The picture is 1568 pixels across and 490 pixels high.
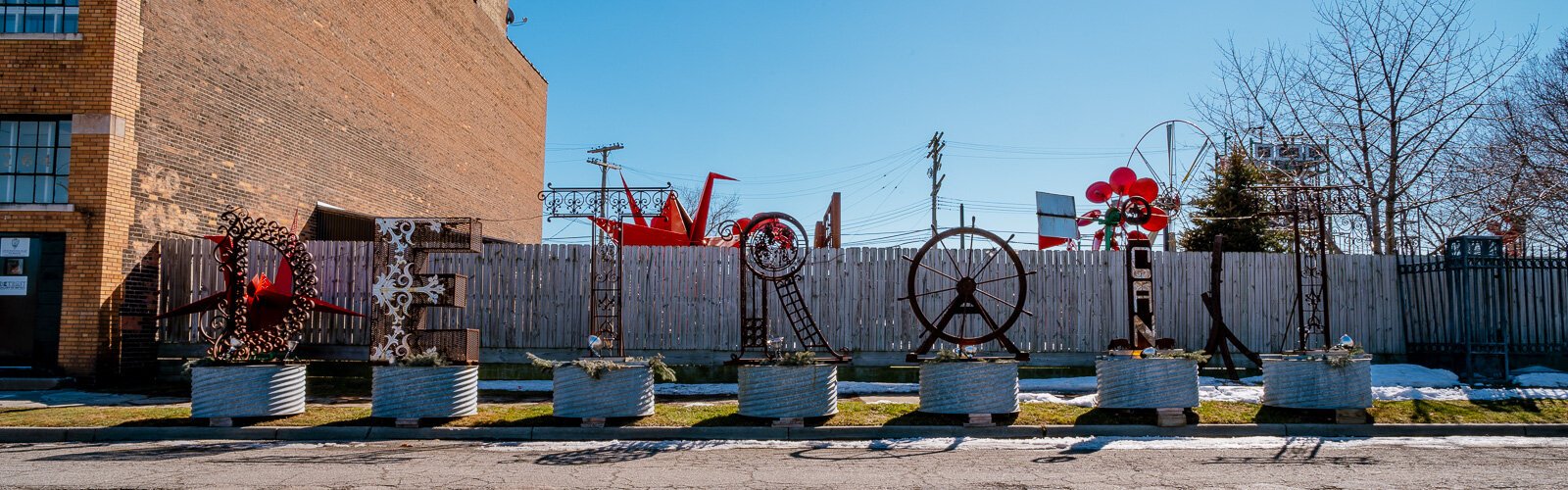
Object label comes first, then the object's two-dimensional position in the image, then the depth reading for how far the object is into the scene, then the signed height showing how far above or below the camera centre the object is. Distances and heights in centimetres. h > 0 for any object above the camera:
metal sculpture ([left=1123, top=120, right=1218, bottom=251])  1998 +280
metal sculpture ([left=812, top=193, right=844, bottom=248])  1827 +158
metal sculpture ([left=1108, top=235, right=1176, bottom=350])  1263 +33
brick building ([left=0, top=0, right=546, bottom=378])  1459 +297
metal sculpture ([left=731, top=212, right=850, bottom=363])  1285 +85
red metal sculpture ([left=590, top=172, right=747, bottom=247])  2278 +198
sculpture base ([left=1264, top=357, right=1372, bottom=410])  1127 -75
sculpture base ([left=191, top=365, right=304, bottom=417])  1089 -83
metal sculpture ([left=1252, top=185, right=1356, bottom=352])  1382 +95
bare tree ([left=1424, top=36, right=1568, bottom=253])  1869 +272
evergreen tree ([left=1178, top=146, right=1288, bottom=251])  1902 +196
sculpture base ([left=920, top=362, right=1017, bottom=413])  1103 -78
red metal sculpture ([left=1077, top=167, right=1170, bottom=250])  1446 +198
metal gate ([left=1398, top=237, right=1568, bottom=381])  1460 +16
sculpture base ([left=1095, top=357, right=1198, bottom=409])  1110 -73
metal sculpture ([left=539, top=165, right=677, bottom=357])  1305 +57
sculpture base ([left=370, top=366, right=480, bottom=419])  1096 -84
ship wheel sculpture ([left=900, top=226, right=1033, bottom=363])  1605 +51
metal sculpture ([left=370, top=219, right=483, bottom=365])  1377 +32
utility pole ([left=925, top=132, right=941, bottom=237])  4231 +675
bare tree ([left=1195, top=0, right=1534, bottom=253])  1953 +332
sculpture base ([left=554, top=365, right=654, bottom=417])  1091 -84
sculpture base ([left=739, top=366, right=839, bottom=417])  1095 -82
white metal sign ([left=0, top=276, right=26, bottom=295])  1470 +39
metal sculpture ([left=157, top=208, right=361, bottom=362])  1177 +23
